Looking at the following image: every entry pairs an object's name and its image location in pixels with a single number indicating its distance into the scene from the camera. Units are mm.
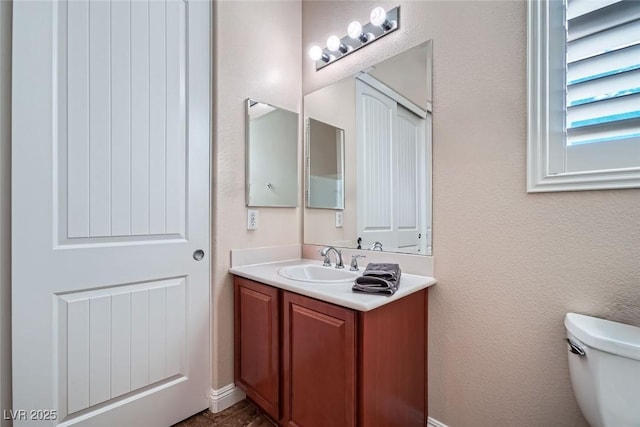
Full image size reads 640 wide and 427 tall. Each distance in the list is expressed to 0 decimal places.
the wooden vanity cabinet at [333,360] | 1044
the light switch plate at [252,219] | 1735
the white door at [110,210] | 1127
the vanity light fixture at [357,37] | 1513
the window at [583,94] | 984
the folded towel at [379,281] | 1117
